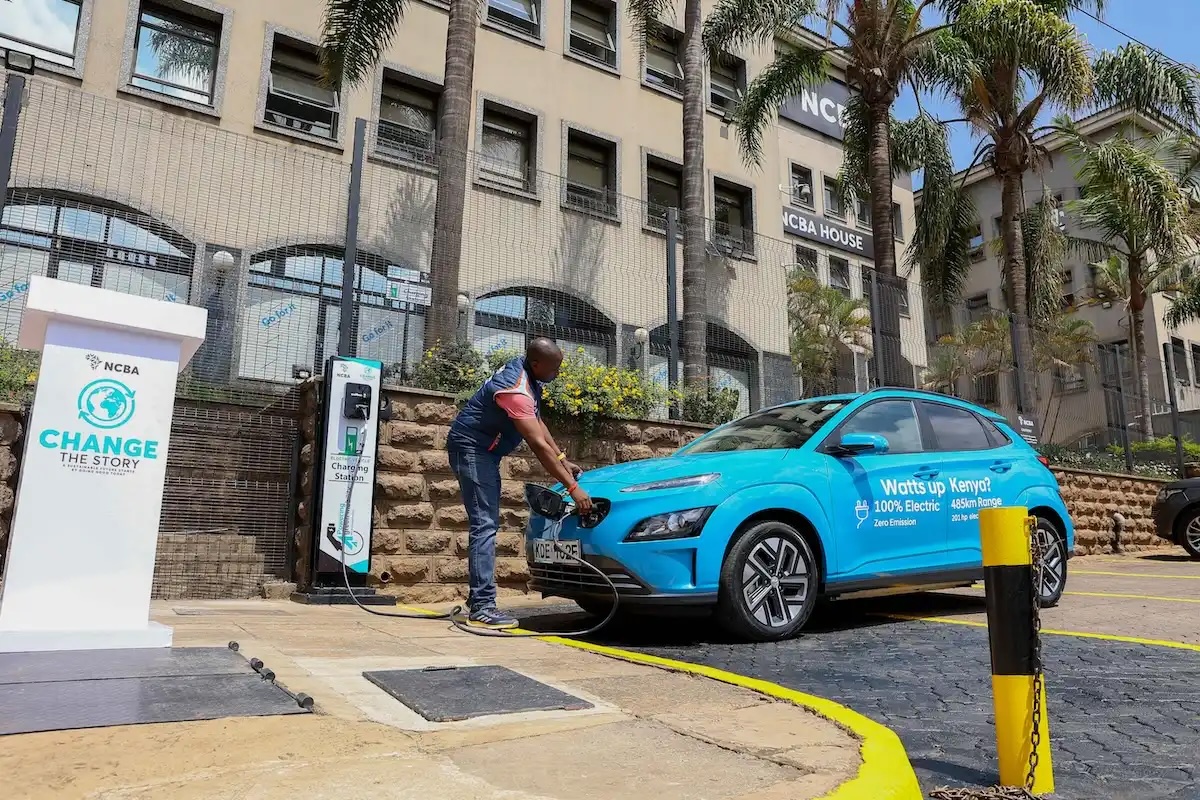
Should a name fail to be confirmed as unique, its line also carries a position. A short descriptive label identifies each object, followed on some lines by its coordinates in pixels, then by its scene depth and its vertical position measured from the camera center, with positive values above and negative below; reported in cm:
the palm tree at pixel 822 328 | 1137 +524
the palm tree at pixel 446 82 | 902 +593
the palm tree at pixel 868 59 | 1472 +893
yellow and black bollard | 235 -33
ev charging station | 668 +41
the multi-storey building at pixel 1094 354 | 1556 +705
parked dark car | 1262 +44
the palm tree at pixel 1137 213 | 1744 +827
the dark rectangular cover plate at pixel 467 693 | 286 -60
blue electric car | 478 +15
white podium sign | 364 +24
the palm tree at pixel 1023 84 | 1472 +887
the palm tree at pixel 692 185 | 1129 +564
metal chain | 221 -67
